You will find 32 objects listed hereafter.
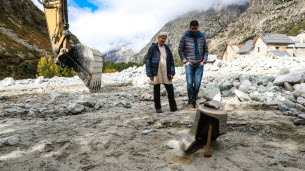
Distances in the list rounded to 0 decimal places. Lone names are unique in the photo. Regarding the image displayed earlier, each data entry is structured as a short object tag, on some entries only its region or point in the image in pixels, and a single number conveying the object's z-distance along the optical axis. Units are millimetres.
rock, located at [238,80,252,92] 5930
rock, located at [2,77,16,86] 12666
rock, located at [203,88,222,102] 3566
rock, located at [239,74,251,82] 7098
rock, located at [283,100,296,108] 4408
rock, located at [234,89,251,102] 4984
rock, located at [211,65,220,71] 16216
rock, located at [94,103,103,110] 5344
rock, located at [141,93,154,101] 6461
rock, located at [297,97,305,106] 4455
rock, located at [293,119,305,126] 3449
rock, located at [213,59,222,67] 16938
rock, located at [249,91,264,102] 5012
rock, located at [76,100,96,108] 5352
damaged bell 2532
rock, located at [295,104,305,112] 4134
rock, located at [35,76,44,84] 12930
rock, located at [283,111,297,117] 3931
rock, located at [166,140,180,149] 2781
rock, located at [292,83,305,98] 4821
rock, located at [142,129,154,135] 3359
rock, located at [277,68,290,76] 7005
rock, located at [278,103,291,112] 4254
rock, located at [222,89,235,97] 5959
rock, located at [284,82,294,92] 5715
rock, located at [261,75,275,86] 6529
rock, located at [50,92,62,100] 6672
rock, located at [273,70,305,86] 5746
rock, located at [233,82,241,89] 6383
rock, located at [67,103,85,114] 4965
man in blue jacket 4930
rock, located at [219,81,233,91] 6457
